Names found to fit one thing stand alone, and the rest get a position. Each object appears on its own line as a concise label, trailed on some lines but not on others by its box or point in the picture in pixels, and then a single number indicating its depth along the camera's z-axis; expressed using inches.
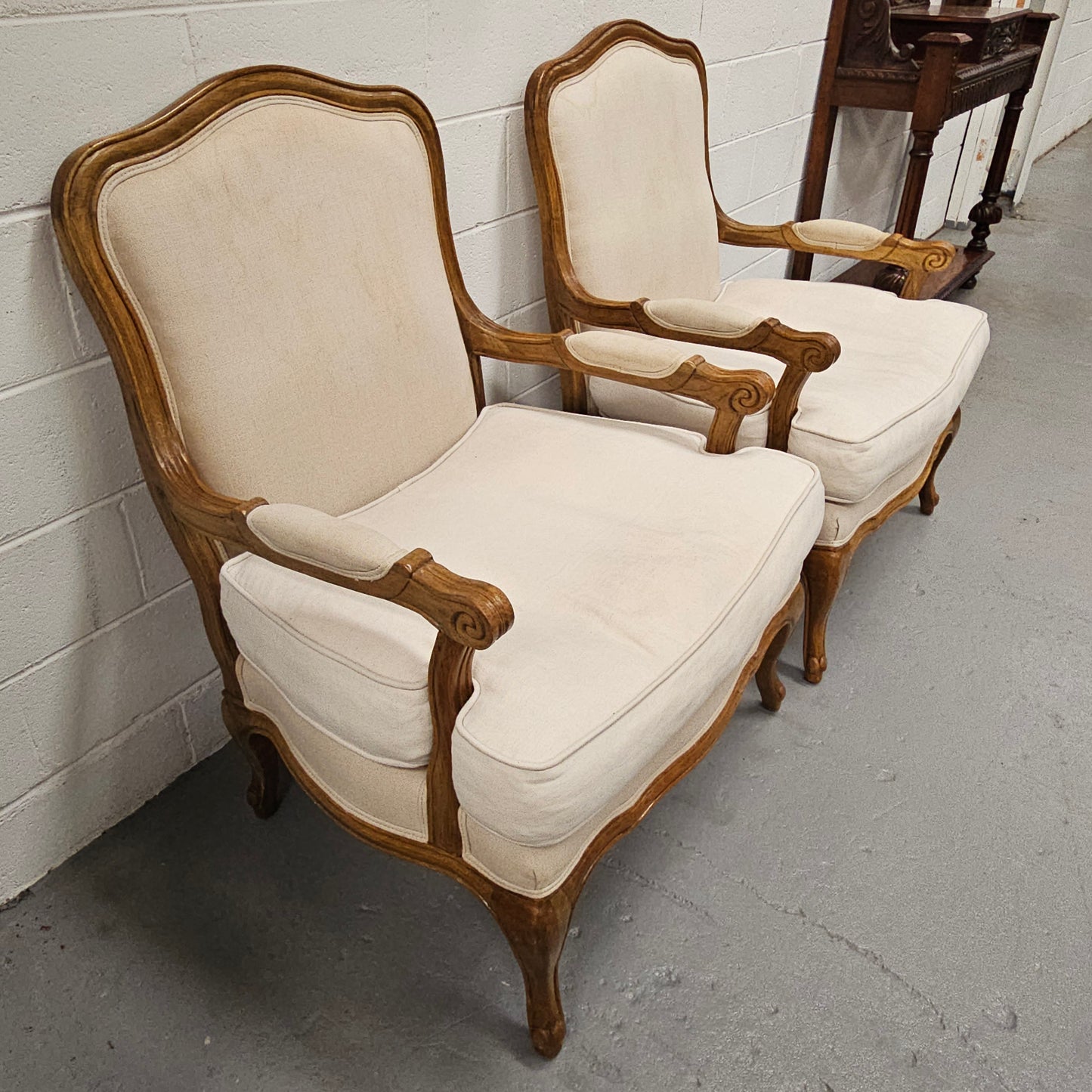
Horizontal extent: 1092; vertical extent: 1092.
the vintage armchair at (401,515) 33.6
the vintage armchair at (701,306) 55.3
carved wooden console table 87.7
